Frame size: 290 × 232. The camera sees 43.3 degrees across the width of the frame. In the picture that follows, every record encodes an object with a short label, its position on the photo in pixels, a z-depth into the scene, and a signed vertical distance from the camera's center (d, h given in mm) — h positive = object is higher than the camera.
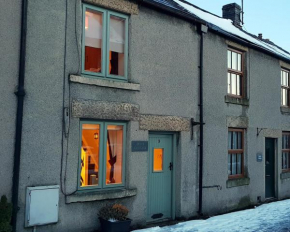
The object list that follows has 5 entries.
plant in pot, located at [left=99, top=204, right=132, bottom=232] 7363 -1476
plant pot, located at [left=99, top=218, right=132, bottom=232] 7332 -1602
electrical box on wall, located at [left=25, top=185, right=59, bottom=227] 6680 -1110
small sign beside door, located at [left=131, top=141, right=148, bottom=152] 8462 +27
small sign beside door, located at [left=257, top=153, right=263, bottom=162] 12512 -264
